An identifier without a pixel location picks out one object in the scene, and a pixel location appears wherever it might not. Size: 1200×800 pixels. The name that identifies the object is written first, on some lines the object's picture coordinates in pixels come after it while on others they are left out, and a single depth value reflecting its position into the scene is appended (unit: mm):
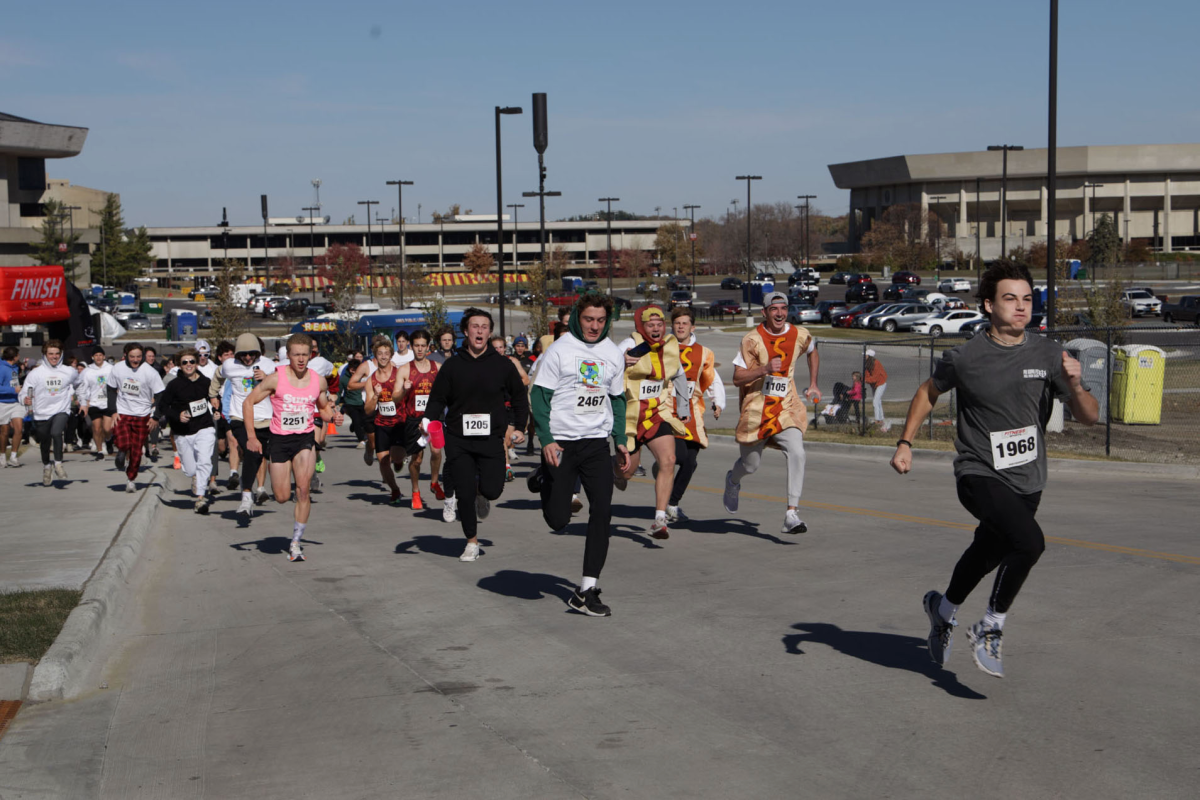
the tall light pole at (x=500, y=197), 36094
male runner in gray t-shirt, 5863
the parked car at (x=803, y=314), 71869
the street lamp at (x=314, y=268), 112562
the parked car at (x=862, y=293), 82438
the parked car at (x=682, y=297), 79619
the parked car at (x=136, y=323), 83212
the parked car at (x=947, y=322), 60781
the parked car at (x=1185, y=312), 60969
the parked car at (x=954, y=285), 87812
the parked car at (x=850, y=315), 69938
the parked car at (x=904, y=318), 64250
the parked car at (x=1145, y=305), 66656
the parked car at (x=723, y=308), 79938
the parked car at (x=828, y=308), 73938
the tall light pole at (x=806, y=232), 109031
